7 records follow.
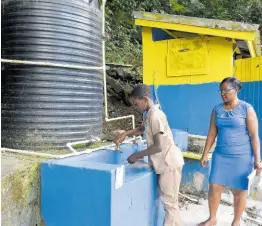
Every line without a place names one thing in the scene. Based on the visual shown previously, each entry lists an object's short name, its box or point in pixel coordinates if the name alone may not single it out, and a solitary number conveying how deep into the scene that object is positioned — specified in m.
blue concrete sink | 2.38
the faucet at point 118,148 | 3.34
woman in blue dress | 3.28
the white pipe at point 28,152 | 2.83
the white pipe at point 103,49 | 3.68
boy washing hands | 2.82
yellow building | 5.20
